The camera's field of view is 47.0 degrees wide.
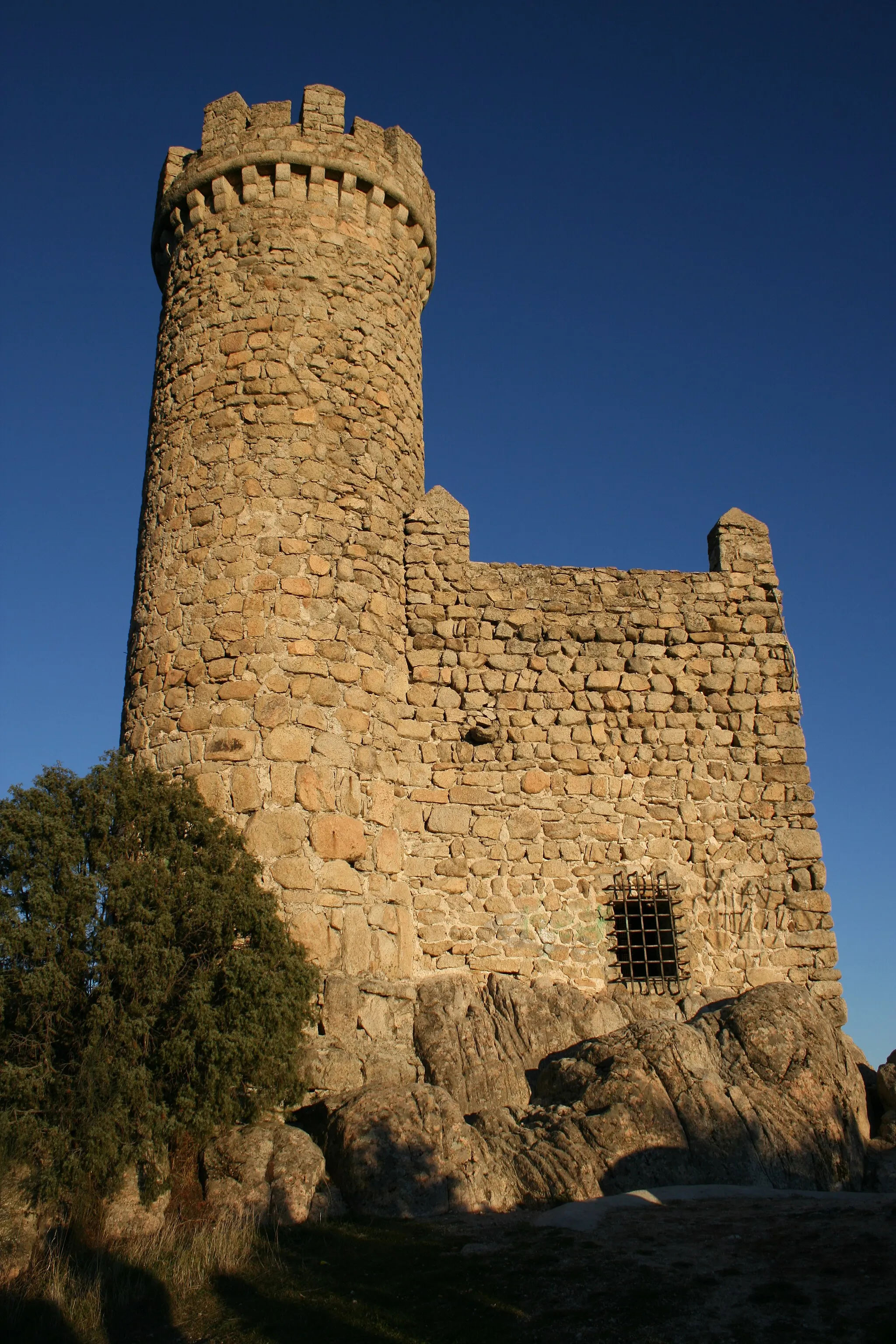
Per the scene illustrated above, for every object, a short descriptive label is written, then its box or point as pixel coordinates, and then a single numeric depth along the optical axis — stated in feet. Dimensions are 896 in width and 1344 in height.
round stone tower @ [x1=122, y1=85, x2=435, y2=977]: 30.83
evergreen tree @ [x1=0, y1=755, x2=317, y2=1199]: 22.95
